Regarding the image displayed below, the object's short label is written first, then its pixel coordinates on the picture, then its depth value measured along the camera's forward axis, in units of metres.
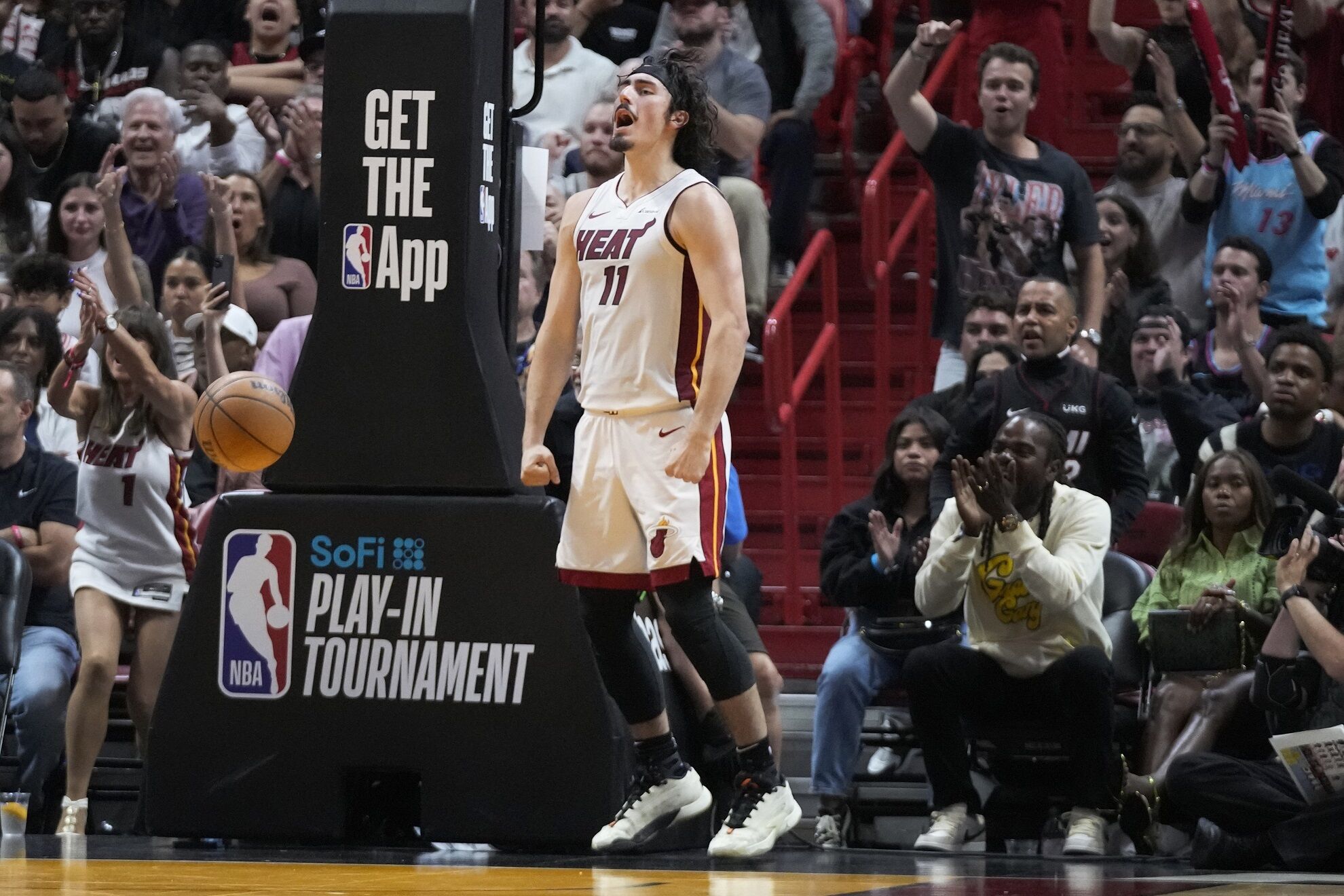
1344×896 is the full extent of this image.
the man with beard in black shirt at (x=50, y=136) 22.89
